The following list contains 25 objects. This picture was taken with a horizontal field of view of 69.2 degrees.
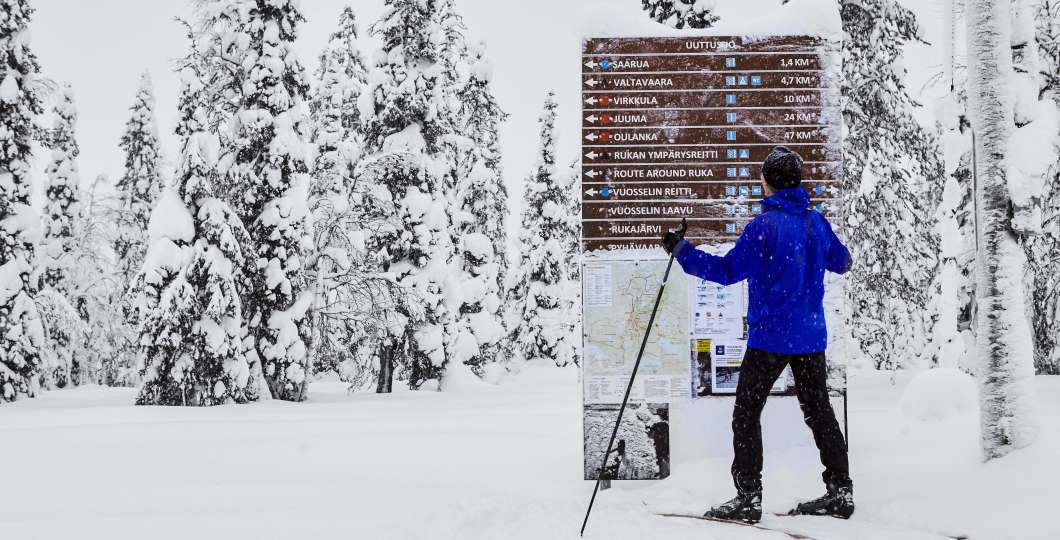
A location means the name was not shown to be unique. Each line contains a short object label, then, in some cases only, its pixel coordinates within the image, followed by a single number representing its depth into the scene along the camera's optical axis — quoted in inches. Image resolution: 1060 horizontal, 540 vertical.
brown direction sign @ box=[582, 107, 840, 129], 232.8
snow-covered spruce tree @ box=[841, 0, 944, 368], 657.0
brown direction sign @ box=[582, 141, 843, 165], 231.9
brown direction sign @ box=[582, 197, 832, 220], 230.4
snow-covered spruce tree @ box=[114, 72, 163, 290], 1371.8
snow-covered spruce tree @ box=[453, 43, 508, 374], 1016.7
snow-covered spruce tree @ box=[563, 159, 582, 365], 1346.0
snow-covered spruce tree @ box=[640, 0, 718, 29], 507.5
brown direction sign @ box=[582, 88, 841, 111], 233.1
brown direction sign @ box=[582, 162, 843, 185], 231.1
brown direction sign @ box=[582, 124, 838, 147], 232.2
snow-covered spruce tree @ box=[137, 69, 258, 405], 602.2
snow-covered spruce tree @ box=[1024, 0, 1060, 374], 357.7
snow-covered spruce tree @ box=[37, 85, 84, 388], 1172.5
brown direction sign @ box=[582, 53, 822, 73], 233.5
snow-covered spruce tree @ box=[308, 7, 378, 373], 695.1
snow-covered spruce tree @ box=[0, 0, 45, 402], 729.6
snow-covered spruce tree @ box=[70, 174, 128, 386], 1091.9
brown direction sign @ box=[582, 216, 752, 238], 230.7
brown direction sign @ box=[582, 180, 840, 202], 231.0
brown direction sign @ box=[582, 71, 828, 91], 232.8
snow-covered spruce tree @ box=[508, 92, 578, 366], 1363.2
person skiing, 178.2
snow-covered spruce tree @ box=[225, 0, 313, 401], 659.4
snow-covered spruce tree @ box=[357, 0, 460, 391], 799.7
